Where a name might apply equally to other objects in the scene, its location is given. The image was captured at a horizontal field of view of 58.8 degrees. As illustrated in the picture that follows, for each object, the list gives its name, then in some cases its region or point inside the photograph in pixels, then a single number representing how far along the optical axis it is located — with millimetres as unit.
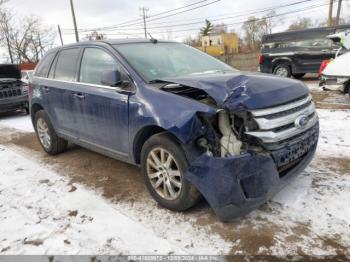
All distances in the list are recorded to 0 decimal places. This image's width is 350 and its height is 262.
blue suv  2688
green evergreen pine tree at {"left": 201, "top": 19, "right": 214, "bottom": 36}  61250
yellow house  54094
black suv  12781
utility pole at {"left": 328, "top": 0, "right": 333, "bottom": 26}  24453
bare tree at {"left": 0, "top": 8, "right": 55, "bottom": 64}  47988
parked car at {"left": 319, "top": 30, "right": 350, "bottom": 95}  8029
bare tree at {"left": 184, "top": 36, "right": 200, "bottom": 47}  64113
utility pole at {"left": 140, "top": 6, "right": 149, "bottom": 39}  47653
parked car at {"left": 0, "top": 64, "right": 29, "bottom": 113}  9859
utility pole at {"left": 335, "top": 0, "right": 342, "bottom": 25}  26594
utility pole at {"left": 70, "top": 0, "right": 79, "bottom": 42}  27219
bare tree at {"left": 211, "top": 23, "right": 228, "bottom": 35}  60984
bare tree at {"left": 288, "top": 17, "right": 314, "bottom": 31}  55044
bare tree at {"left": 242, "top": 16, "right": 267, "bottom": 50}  61531
